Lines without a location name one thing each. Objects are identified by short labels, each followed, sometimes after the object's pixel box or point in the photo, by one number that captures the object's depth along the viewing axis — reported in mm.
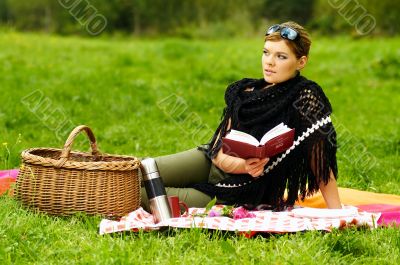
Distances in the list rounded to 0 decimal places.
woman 7746
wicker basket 7436
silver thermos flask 7520
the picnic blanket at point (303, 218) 6994
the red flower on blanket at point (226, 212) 7578
